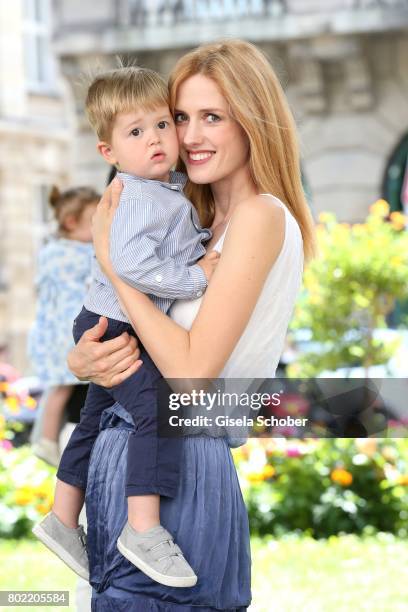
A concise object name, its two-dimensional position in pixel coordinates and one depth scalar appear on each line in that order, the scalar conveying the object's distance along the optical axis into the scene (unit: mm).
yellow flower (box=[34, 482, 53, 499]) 10120
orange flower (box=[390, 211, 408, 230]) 13005
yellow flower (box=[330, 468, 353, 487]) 9625
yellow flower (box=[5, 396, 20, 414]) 10355
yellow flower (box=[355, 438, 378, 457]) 10011
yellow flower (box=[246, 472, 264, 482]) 9860
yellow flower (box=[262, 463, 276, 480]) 9975
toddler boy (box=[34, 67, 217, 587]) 3542
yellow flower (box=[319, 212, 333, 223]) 13191
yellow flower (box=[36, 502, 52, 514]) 10048
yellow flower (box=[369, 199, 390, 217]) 13131
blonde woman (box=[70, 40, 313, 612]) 3542
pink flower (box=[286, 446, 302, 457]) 10228
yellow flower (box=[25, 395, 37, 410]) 10135
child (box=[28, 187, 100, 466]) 8159
